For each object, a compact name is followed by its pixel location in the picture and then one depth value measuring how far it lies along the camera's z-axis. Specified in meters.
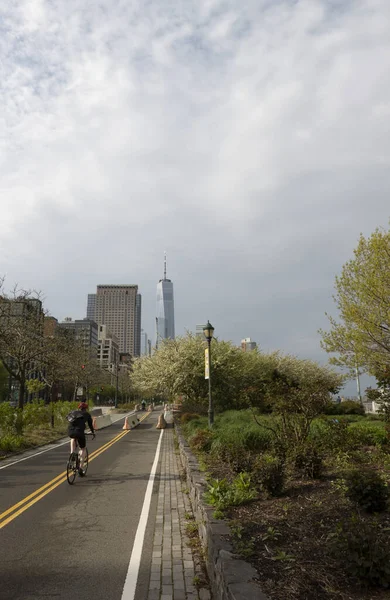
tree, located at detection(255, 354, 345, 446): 9.37
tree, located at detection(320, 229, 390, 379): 17.03
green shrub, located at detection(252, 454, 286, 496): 6.78
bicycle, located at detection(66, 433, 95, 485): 10.45
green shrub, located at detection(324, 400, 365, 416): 33.16
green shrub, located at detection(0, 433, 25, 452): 15.91
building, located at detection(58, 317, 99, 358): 177.25
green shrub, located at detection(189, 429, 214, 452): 12.90
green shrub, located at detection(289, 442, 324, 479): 7.84
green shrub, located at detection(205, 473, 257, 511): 6.29
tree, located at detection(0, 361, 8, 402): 64.53
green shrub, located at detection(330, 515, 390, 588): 3.45
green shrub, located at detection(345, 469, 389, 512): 5.57
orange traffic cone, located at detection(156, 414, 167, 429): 30.99
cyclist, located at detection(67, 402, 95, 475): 10.59
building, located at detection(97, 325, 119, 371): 170.94
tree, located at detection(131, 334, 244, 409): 30.61
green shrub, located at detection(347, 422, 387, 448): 10.55
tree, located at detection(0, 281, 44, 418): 20.22
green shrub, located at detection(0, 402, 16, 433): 17.45
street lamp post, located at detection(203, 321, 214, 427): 17.94
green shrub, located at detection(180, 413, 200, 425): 26.70
